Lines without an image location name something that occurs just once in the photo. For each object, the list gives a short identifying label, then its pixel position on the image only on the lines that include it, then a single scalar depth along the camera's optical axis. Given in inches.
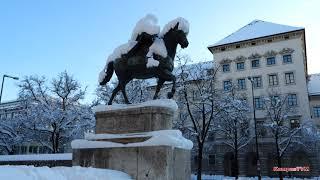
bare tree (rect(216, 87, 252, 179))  1307.8
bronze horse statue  318.7
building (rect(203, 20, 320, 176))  1819.6
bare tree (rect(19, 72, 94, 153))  1236.2
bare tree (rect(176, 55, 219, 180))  1217.4
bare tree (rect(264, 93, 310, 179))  1574.8
